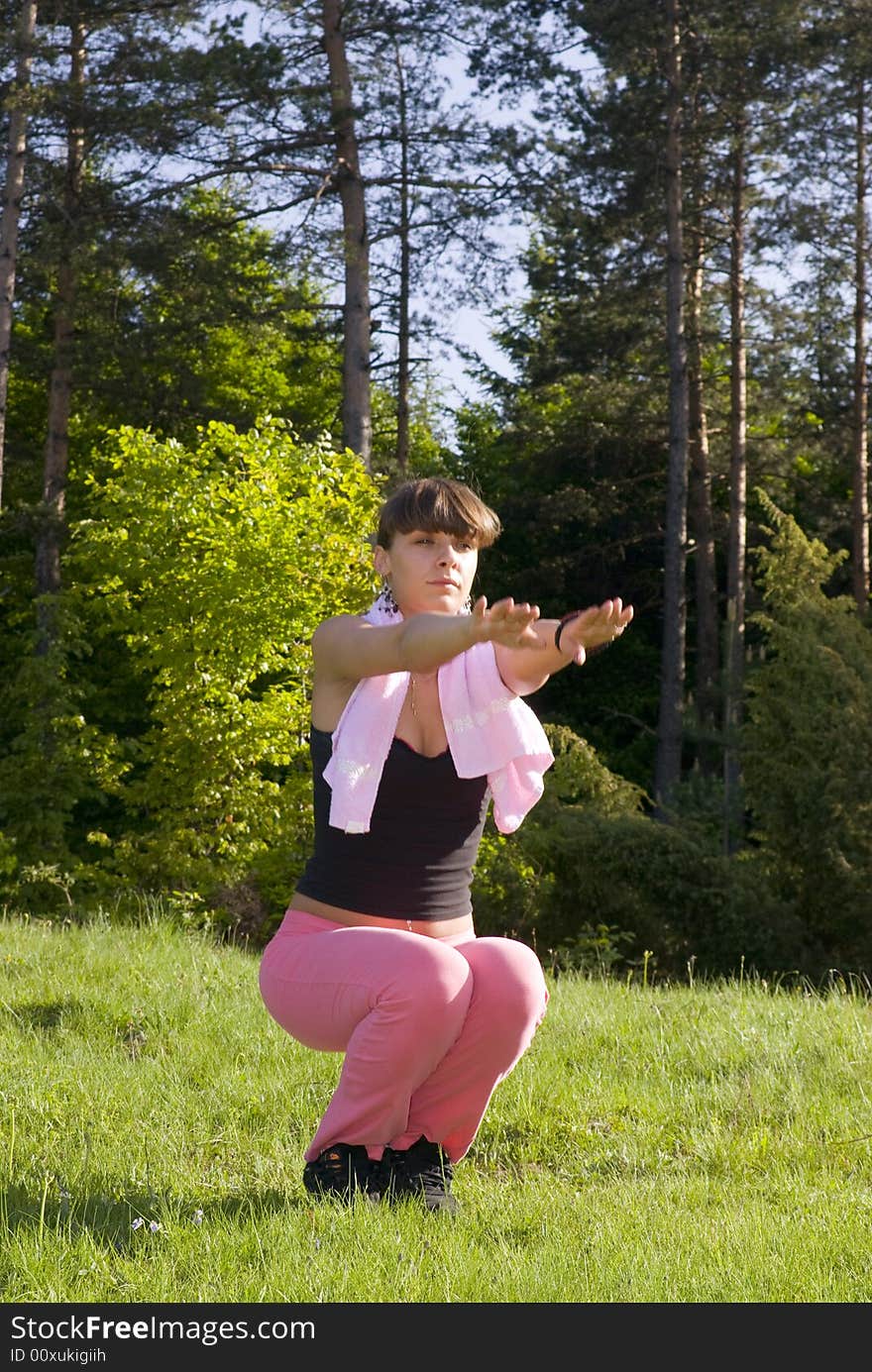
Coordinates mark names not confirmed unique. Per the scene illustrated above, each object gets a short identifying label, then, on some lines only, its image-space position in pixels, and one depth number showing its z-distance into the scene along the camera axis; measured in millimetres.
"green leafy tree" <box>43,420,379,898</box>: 14930
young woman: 3484
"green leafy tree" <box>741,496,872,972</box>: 14773
